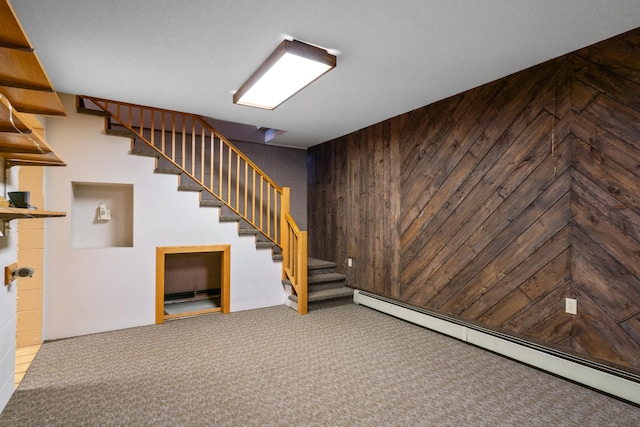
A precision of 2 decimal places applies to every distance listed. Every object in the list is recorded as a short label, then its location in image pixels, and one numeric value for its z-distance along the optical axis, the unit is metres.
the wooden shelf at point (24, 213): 1.41
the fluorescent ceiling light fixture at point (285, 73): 2.22
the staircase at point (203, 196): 3.43
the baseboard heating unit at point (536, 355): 1.99
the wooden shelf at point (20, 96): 1.07
